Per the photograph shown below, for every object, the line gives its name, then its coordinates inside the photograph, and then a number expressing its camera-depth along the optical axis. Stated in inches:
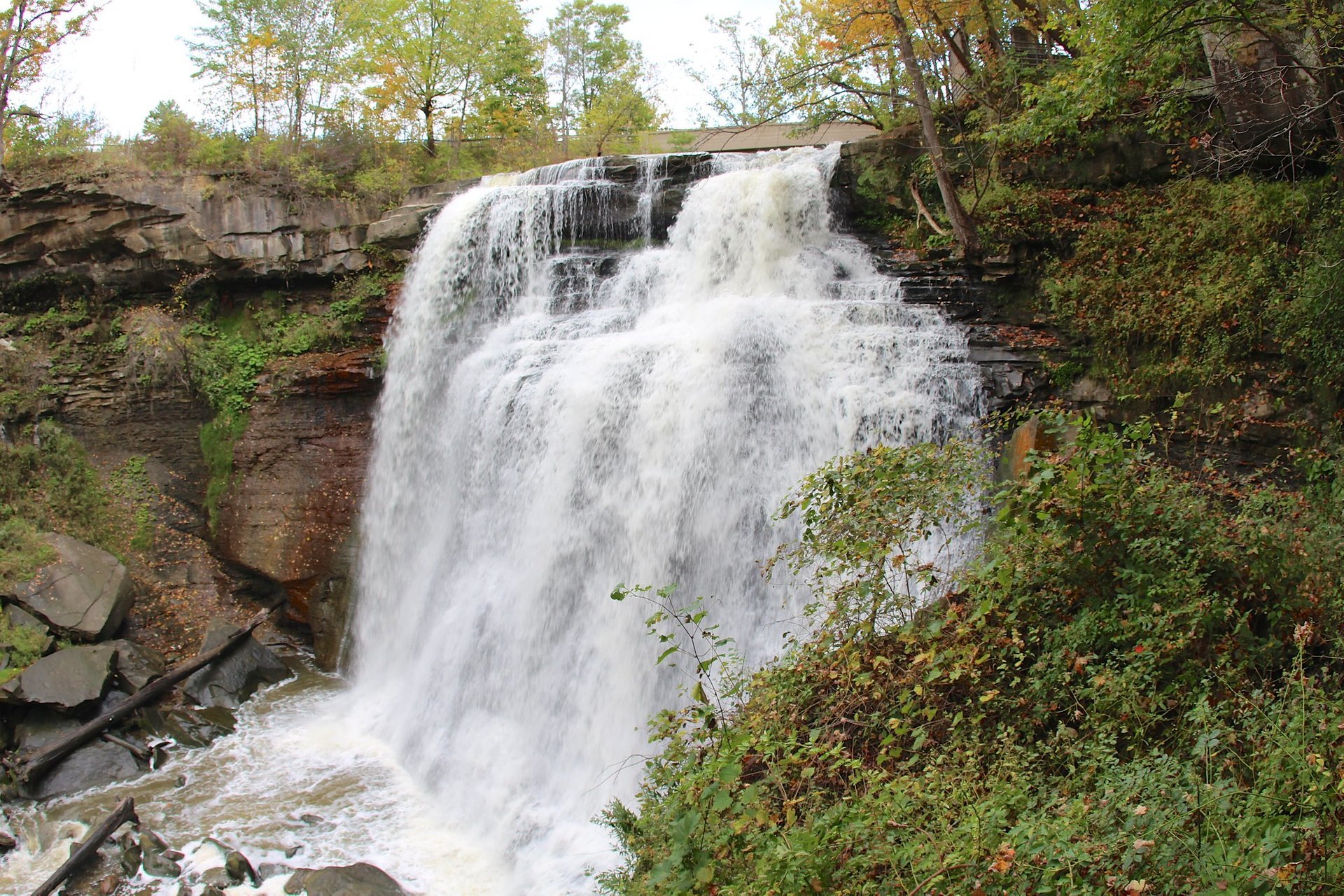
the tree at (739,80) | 1033.5
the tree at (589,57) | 1124.5
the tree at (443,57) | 803.4
